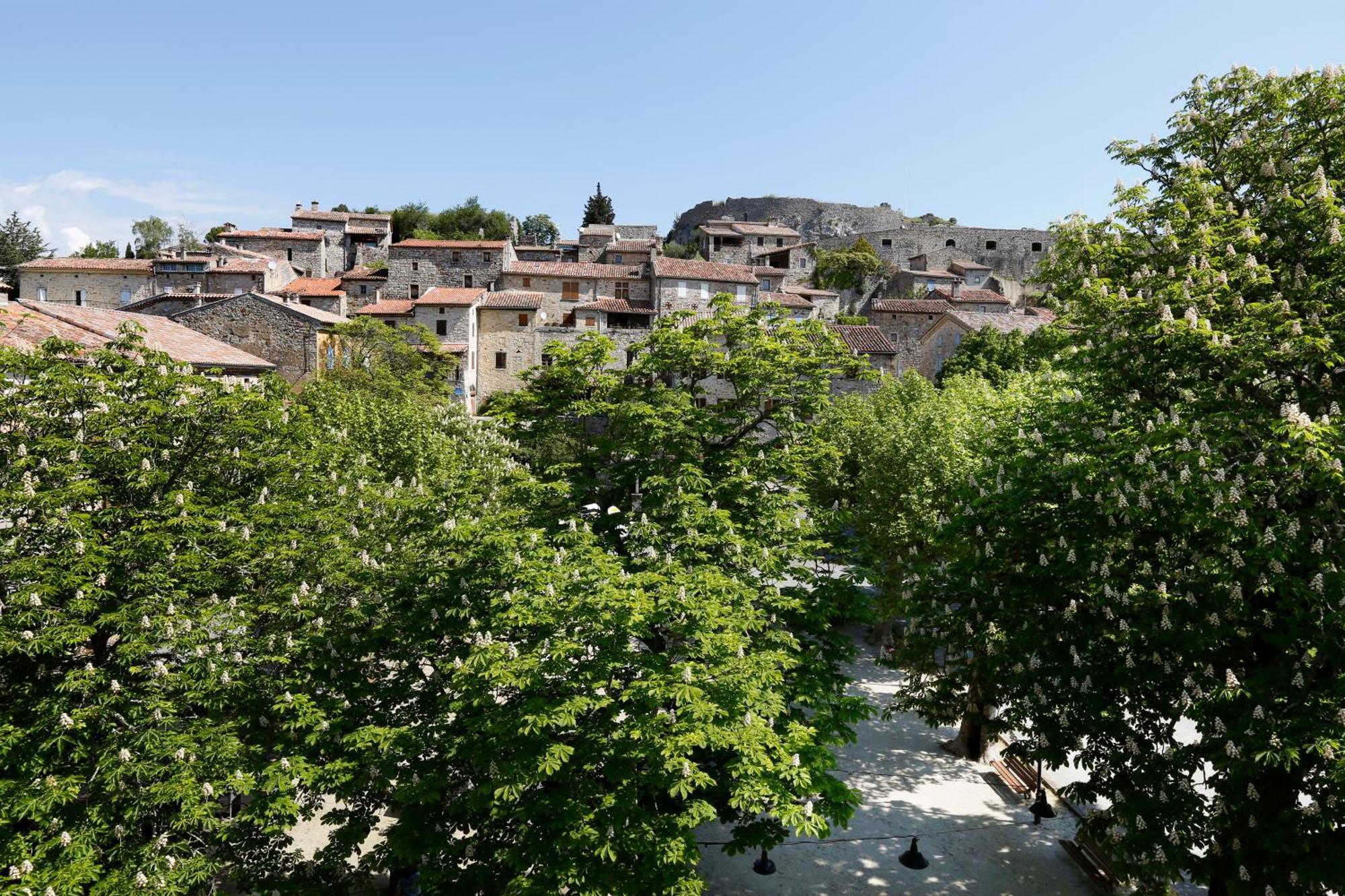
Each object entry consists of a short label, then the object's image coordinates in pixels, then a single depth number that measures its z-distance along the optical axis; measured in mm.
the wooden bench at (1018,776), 16719
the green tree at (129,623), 9391
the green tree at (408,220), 82625
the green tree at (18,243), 78562
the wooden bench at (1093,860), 13250
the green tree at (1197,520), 8008
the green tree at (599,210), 93812
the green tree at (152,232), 101562
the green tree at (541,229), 100062
